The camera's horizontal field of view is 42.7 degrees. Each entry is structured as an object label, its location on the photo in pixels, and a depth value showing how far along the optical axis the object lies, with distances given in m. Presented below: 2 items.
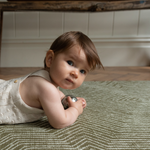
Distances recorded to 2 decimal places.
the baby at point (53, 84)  0.61
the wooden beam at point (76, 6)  1.68
